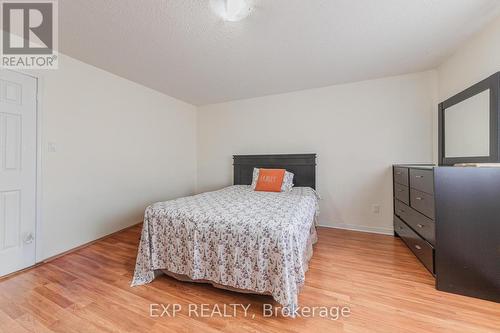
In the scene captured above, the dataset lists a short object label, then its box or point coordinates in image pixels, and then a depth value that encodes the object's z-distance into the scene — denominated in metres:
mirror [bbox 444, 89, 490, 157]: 1.93
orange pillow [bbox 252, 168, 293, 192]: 3.09
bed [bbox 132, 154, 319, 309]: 1.43
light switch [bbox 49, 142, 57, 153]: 2.25
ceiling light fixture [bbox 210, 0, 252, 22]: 1.57
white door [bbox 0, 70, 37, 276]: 1.91
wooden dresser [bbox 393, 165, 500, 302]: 1.56
